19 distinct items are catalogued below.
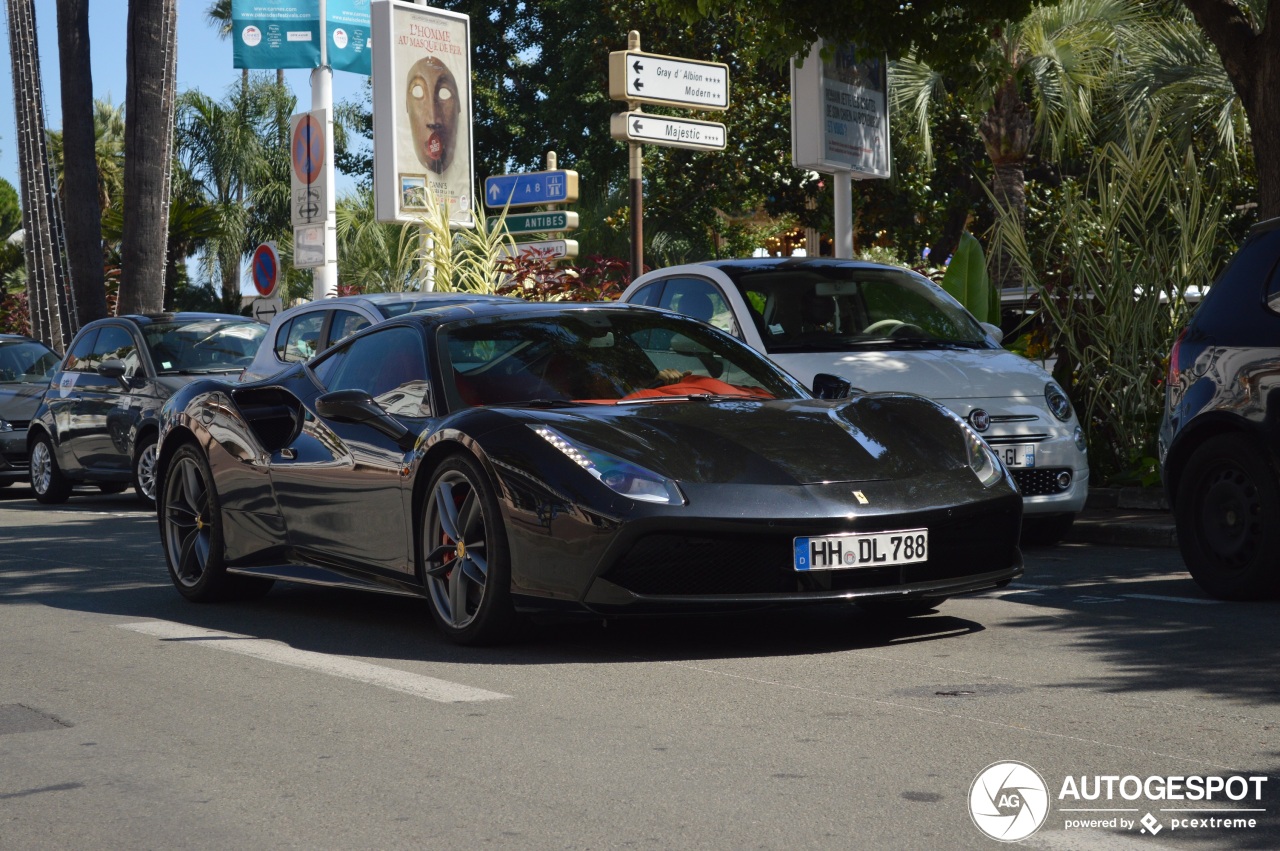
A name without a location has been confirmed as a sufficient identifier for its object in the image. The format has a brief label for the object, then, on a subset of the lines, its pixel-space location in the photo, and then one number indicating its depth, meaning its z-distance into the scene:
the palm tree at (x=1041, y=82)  22.84
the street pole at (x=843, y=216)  15.07
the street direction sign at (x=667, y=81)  16.97
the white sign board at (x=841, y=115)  14.59
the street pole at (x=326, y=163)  20.92
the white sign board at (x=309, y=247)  20.89
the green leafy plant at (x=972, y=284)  13.91
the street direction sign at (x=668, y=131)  16.89
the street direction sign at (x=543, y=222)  22.02
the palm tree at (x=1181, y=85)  21.47
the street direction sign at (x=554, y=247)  20.30
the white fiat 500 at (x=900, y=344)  9.66
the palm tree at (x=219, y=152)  52.12
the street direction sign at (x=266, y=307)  19.57
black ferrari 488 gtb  5.92
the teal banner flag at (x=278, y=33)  22.55
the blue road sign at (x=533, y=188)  22.23
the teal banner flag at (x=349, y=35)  23.09
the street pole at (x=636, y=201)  17.73
